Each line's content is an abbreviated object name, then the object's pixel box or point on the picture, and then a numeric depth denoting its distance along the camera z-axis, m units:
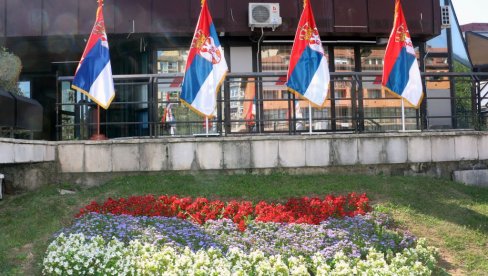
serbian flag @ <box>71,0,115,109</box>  9.80
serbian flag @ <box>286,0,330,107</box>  9.90
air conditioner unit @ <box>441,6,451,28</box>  14.85
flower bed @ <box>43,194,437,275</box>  5.43
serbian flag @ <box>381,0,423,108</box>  10.13
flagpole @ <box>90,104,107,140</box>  10.48
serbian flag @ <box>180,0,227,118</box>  9.67
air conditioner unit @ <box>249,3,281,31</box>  13.12
